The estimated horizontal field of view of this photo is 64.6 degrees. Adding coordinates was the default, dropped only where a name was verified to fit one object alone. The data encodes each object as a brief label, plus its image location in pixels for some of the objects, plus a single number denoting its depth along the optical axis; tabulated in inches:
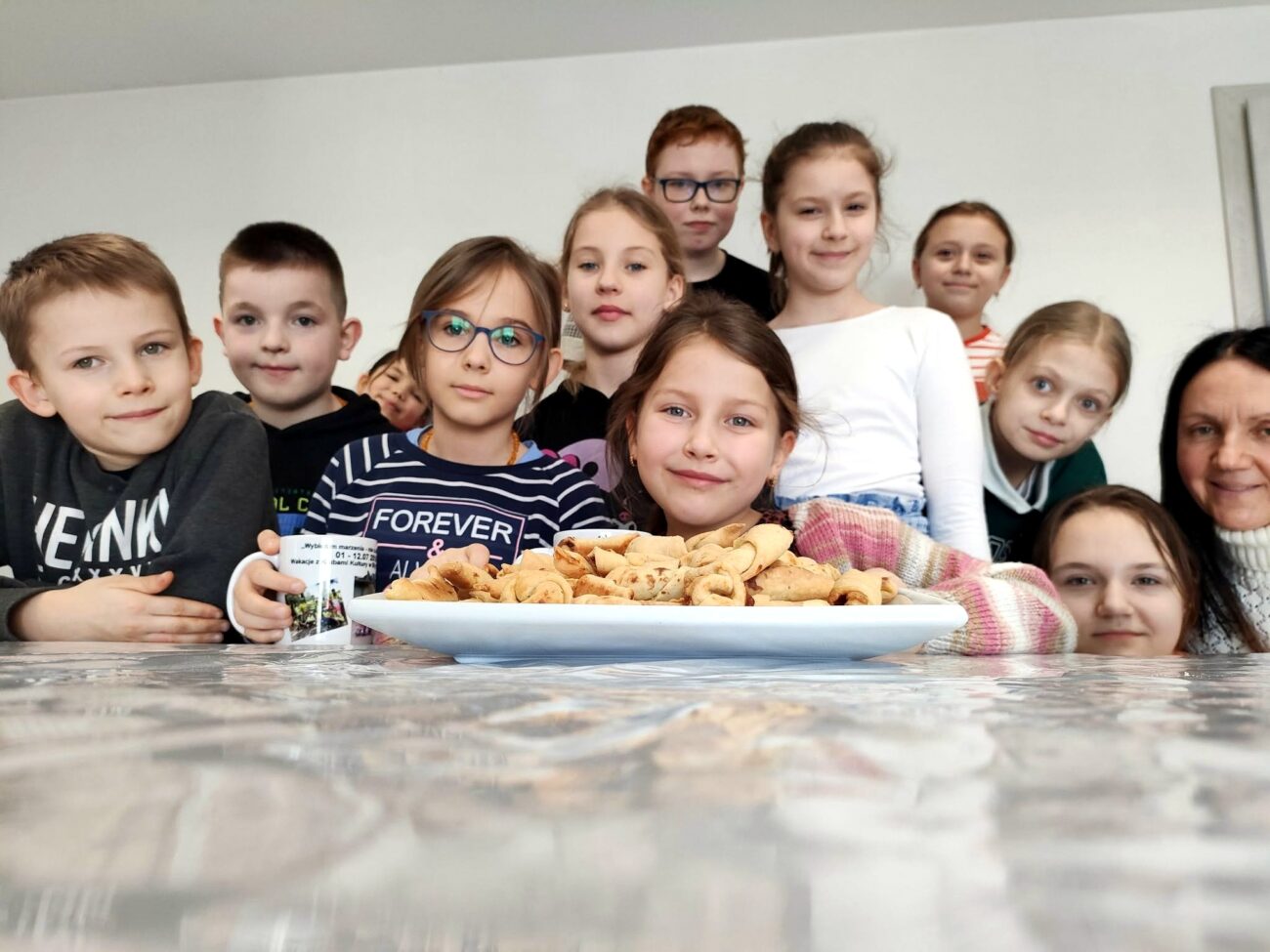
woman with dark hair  48.6
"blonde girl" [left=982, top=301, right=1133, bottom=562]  72.1
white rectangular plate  17.2
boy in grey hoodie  43.3
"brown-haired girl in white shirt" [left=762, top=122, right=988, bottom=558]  55.2
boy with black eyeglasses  75.2
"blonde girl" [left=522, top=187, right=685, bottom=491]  59.1
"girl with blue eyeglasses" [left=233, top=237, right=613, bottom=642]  46.5
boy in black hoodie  67.9
